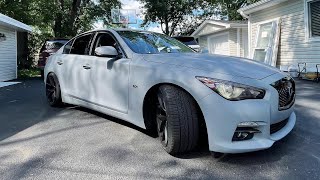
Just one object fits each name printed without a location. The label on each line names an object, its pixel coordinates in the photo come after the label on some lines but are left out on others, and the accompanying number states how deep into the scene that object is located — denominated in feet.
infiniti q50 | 7.54
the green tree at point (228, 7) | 77.28
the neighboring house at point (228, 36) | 43.64
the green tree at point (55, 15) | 44.02
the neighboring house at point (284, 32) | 25.02
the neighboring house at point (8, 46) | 30.89
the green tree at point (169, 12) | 74.50
